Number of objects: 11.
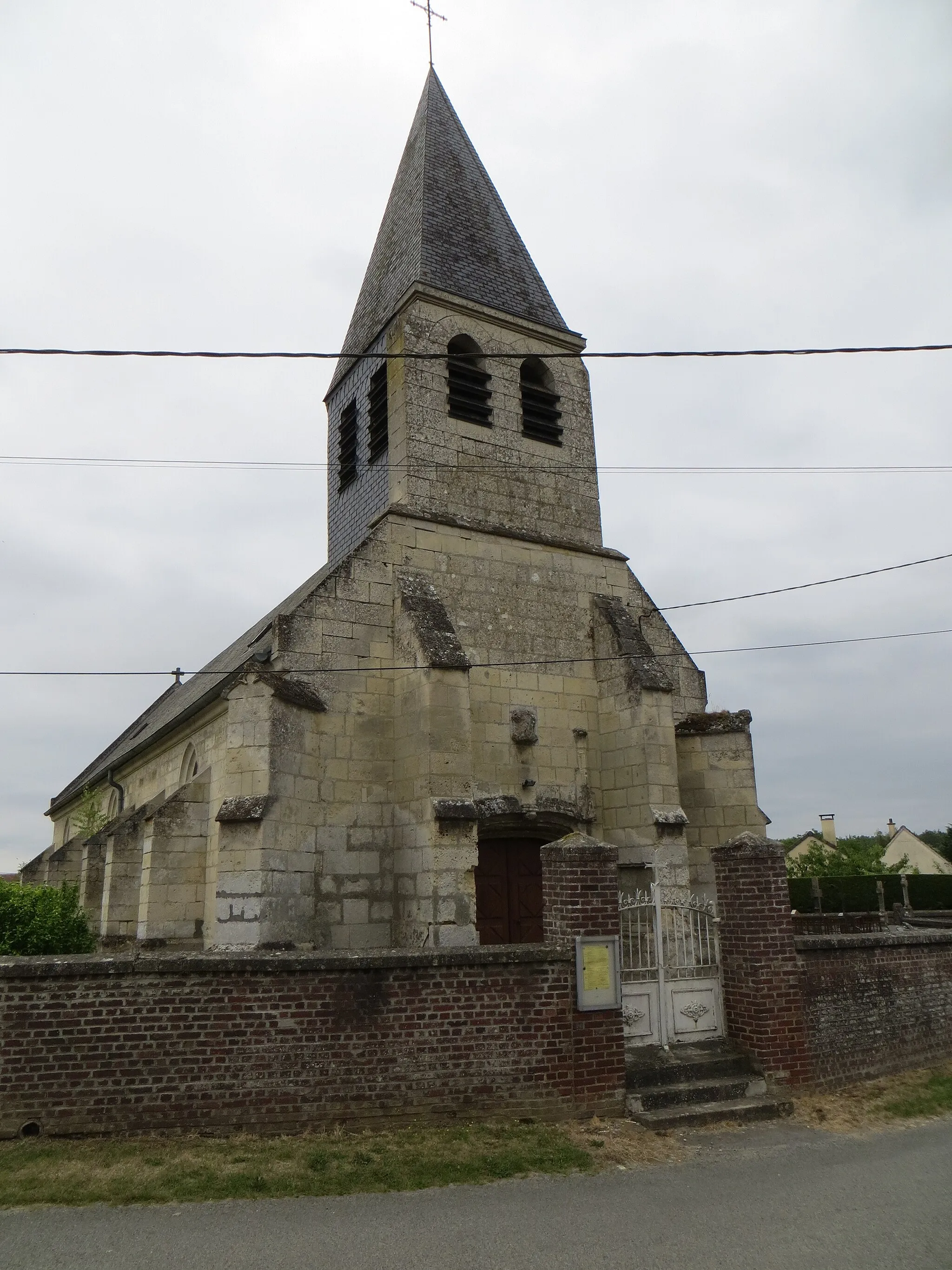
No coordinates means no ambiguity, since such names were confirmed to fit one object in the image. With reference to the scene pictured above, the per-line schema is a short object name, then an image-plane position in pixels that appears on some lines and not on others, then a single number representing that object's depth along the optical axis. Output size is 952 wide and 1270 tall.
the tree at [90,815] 20.91
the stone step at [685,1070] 7.91
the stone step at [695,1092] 7.65
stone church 10.71
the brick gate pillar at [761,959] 8.34
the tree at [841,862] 31.31
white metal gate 8.41
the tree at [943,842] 48.16
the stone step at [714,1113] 7.46
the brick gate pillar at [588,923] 7.45
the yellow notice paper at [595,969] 7.61
